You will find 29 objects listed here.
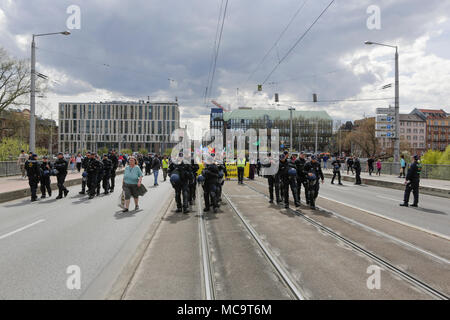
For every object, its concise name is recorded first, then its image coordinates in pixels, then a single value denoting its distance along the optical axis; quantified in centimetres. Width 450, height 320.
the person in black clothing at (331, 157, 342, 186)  1968
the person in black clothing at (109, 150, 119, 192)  1474
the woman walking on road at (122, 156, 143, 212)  980
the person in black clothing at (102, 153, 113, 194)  1373
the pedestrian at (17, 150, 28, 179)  1978
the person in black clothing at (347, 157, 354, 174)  2475
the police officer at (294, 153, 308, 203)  1080
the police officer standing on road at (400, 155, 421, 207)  1081
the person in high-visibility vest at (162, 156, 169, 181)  2375
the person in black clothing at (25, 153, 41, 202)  1173
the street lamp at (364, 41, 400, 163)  2355
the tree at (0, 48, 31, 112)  3319
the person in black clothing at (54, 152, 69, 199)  1241
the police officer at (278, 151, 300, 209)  1020
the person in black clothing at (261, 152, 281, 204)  1091
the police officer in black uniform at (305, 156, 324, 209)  998
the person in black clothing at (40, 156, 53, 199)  1239
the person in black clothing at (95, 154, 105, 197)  1283
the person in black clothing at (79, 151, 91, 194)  1292
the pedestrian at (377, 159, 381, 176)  2647
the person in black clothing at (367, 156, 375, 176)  2637
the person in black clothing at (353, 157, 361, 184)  1986
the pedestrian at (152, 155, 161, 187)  1895
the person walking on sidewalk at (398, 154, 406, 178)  2275
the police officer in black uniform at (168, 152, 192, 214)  946
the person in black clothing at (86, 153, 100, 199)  1261
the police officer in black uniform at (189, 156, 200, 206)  1055
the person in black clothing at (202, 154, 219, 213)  977
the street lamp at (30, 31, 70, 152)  1745
